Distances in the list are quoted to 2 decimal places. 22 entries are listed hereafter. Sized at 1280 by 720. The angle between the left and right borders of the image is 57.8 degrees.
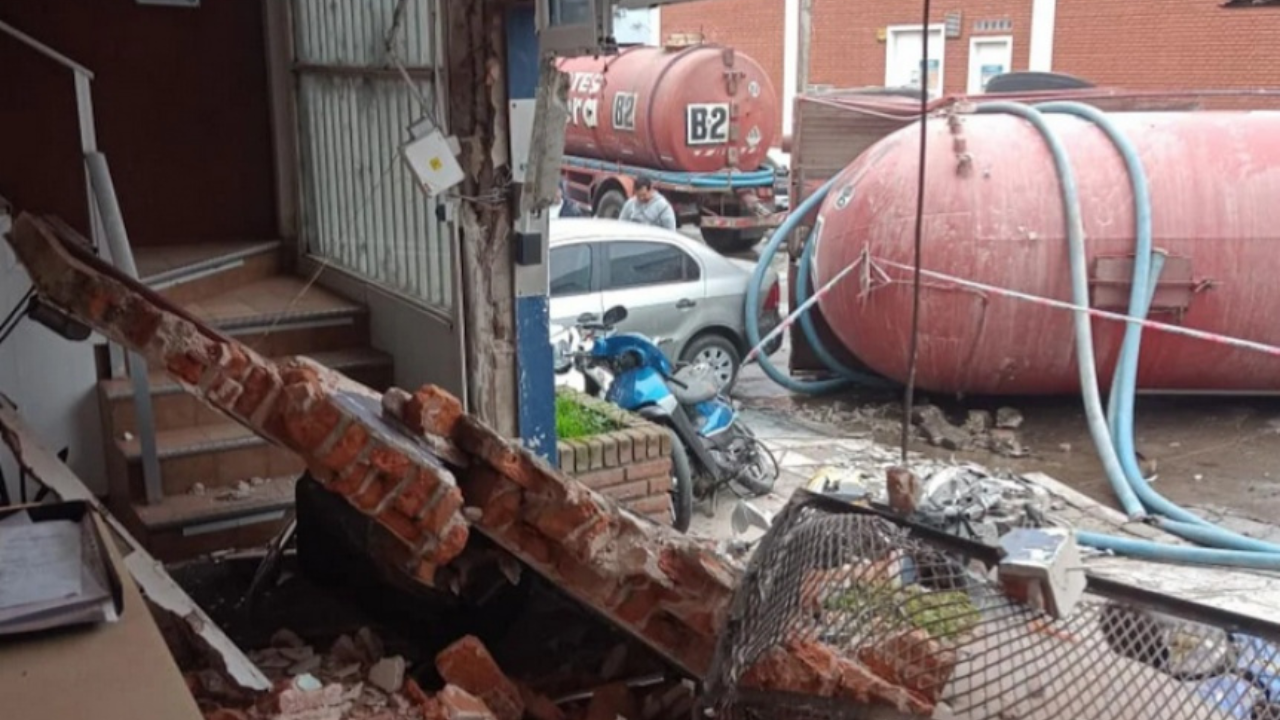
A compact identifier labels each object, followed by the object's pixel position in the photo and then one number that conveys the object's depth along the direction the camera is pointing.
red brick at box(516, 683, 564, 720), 3.78
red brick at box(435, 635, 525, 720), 3.69
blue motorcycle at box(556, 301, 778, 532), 7.17
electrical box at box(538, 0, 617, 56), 4.32
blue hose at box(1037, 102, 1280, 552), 7.82
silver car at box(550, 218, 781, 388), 8.79
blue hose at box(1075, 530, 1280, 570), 6.50
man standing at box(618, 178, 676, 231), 11.92
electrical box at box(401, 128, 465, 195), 4.91
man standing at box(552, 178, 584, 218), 16.37
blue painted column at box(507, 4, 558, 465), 5.10
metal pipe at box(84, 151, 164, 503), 4.88
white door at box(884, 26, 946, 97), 20.73
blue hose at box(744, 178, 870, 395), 10.07
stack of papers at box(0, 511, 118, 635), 2.35
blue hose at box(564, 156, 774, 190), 15.16
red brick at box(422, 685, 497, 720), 3.46
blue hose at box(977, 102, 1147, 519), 7.99
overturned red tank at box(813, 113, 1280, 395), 8.73
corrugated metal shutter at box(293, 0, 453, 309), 5.59
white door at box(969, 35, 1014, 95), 19.88
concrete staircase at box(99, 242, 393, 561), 5.09
